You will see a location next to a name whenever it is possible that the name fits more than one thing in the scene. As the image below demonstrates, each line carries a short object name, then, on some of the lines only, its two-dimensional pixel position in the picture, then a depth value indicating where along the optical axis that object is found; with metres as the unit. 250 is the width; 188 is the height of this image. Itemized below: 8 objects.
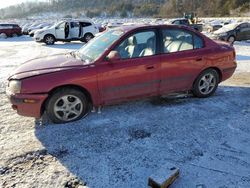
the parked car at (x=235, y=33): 13.18
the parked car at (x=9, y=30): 20.92
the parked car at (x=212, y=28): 18.14
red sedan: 3.30
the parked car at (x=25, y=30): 22.85
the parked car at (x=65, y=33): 13.95
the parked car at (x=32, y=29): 19.83
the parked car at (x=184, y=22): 17.88
